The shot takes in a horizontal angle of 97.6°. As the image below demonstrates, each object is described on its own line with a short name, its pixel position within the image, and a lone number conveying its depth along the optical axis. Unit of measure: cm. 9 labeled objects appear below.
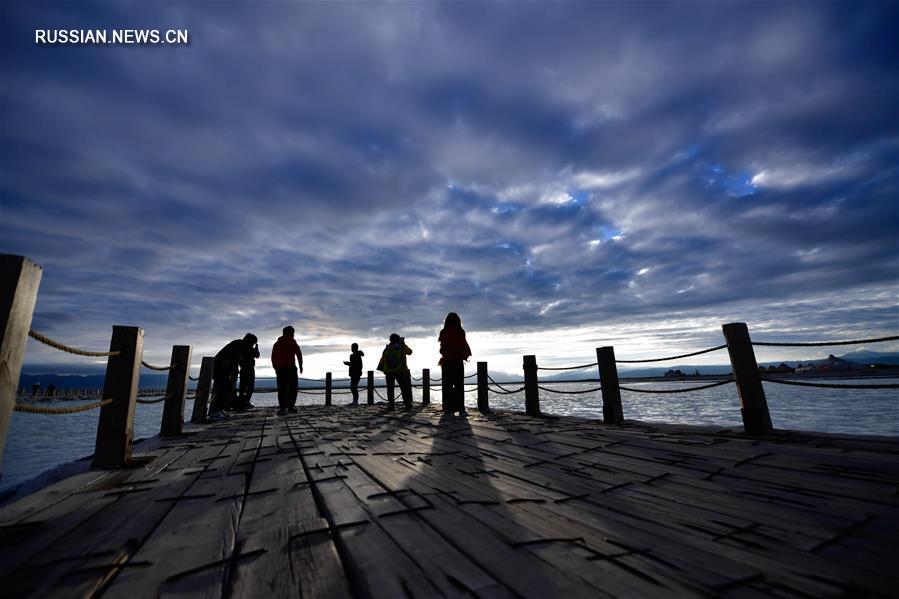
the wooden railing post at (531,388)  863
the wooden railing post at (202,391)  927
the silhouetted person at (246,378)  1188
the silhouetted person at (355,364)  1582
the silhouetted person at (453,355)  941
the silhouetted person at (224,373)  1078
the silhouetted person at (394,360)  1139
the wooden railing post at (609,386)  675
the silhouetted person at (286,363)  1125
